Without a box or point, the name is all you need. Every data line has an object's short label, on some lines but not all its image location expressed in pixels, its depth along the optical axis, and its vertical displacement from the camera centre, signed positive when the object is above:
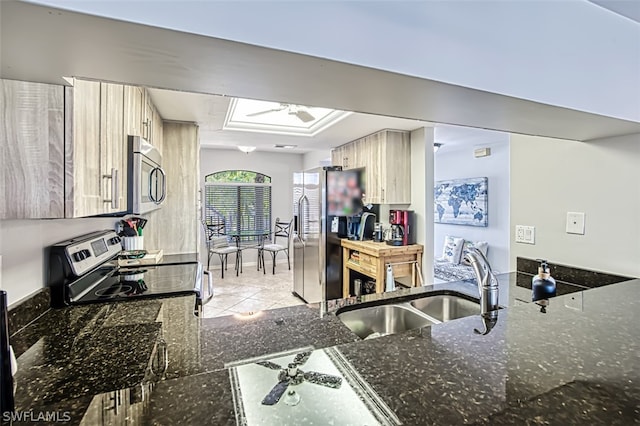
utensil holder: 2.37 -0.26
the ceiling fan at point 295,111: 3.02 +0.98
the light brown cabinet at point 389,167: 3.73 +0.53
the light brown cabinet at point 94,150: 1.03 +0.24
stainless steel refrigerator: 4.07 -0.25
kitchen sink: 1.58 -0.55
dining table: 6.03 -0.54
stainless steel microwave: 1.70 +0.20
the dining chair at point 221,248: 5.68 -0.72
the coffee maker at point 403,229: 3.64 -0.23
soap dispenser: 1.53 -0.37
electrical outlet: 2.08 -0.16
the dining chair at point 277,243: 6.12 -0.68
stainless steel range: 1.39 -0.40
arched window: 6.32 +0.16
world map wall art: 5.26 +0.16
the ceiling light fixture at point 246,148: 4.96 +1.00
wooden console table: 3.41 -0.57
